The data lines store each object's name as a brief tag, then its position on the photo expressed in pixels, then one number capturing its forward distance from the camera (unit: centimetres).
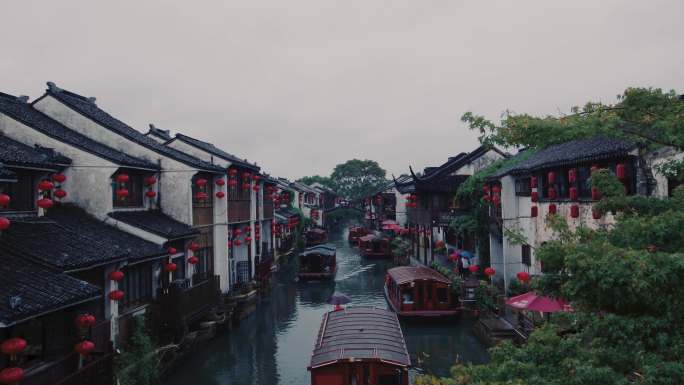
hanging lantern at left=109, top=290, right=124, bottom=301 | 1343
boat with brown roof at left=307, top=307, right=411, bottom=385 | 1222
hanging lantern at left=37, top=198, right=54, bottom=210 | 1318
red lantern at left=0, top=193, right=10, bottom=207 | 1059
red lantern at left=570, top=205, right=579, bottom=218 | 1583
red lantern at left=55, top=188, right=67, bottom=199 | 1509
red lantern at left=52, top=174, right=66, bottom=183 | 1539
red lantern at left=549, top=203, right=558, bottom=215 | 1765
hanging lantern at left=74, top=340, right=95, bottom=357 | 1091
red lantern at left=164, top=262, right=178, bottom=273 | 1723
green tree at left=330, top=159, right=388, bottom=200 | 9312
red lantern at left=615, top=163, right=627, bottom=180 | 1306
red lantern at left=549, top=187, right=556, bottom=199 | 1841
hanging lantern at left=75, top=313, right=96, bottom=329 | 1130
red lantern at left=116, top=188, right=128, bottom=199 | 1711
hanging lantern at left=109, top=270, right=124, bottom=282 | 1379
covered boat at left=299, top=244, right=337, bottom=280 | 3588
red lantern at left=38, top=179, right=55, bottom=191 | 1344
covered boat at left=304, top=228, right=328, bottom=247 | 5444
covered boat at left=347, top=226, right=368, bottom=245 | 6125
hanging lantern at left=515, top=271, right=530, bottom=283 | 1502
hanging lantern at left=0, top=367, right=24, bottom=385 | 872
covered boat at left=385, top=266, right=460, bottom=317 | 2295
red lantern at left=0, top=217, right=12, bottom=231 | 1027
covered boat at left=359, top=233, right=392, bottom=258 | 4791
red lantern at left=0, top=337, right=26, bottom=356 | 894
